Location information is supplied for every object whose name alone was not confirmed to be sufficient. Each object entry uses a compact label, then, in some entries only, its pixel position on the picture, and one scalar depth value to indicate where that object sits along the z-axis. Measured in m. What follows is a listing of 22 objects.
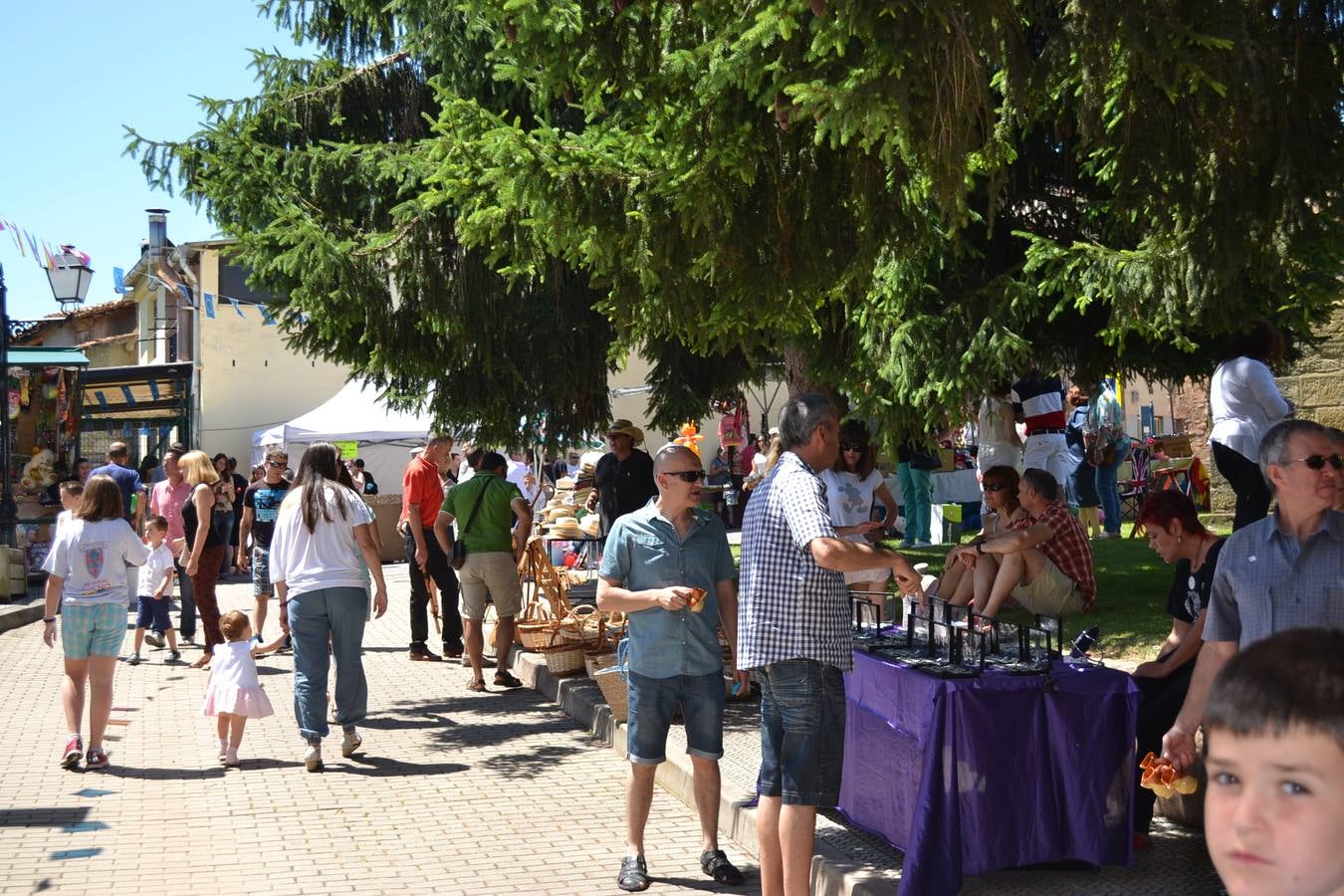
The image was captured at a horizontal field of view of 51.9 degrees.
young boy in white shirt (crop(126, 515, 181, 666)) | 13.50
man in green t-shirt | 11.38
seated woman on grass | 9.09
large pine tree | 5.43
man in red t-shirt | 13.03
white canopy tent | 27.36
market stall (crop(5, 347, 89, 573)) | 23.14
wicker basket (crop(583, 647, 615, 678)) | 10.68
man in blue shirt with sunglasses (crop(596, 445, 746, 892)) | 6.22
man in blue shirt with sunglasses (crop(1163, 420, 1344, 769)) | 4.18
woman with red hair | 6.07
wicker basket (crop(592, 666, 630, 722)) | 8.98
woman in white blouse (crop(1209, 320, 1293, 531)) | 7.61
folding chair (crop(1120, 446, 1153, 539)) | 19.80
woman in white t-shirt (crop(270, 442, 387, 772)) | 8.66
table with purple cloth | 5.36
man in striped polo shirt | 12.30
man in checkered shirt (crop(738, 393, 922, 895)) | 5.16
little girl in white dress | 8.88
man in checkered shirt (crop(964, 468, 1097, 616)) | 8.75
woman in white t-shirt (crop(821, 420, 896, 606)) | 9.42
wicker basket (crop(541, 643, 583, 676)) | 11.13
